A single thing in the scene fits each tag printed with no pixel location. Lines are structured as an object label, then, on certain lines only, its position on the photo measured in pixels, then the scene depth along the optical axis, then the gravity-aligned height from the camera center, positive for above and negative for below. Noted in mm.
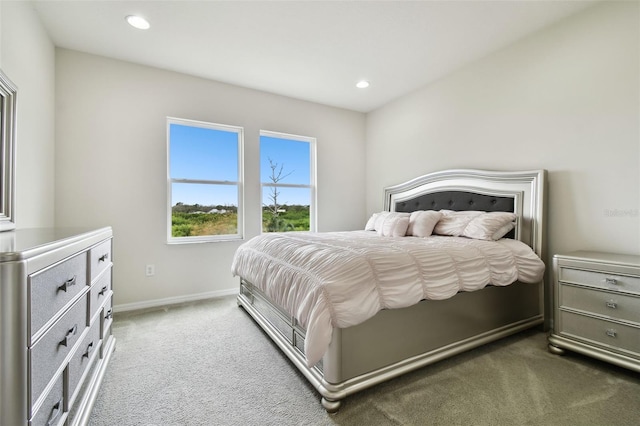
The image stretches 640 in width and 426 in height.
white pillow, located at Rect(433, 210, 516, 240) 2473 -104
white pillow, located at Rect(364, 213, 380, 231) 3471 -131
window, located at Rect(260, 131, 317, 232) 3938 +454
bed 1544 -679
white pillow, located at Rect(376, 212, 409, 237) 2875 -127
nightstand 1741 -610
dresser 797 -399
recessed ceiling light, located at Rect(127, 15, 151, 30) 2365 +1615
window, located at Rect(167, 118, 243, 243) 3381 +398
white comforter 1480 -373
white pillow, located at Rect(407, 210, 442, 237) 2789 -95
